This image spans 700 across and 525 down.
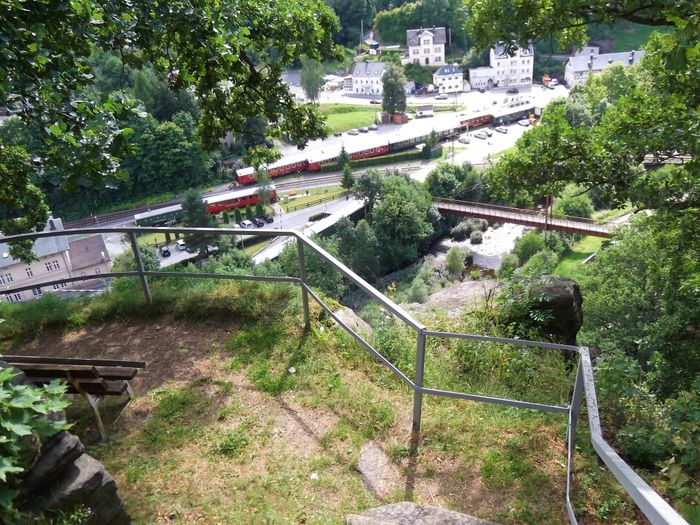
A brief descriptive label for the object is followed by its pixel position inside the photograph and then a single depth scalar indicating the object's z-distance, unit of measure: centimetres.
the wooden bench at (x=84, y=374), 377
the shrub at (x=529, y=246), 3447
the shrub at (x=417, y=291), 2585
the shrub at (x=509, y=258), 3084
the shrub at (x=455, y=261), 3356
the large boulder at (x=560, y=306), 542
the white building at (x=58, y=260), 2158
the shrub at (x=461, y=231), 4062
